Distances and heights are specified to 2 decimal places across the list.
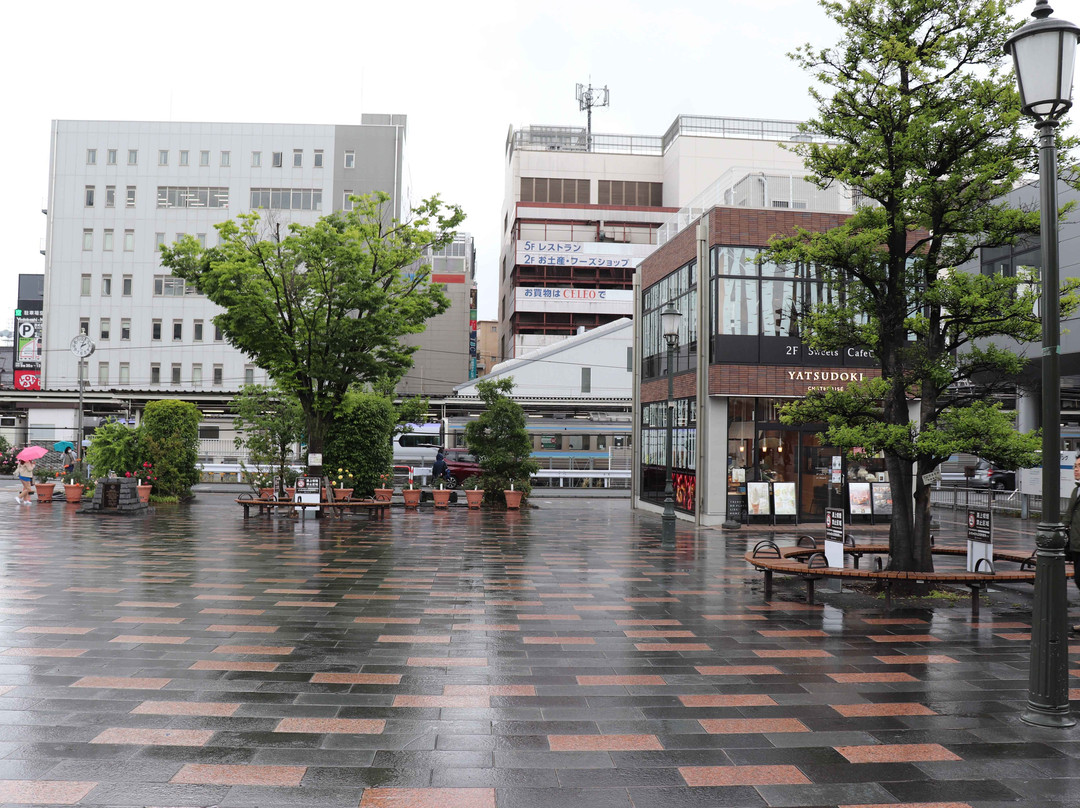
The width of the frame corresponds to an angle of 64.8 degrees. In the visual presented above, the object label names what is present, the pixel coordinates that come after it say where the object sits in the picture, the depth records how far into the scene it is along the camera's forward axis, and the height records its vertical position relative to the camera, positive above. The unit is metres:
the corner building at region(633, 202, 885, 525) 20.61 +1.97
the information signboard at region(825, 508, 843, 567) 11.23 -1.21
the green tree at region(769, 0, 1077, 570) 10.76 +2.89
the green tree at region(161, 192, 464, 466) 22.03 +3.86
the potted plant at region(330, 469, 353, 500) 23.97 -1.29
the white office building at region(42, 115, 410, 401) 57.28 +14.59
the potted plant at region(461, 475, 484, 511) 24.92 -1.60
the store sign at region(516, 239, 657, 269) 66.19 +14.79
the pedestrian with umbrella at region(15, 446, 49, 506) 24.19 -0.99
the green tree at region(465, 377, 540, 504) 25.33 -0.03
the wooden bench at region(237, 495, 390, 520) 20.64 -1.58
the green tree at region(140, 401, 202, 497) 25.75 -0.14
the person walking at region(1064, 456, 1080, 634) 8.81 -0.77
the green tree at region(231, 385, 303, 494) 31.11 +0.62
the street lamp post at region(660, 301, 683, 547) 16.47 +0.31
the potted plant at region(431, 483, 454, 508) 24.67 -1.59
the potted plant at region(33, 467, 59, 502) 24.67 -1.38
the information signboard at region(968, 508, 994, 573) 10.99 -1.16
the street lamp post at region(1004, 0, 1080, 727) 5.91 +0.41
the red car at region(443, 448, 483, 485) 34.72 -0.96
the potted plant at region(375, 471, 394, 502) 24.52 -1.39
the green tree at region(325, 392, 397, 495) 25.39 -0.11
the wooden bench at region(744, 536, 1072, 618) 10.05 -1.54
